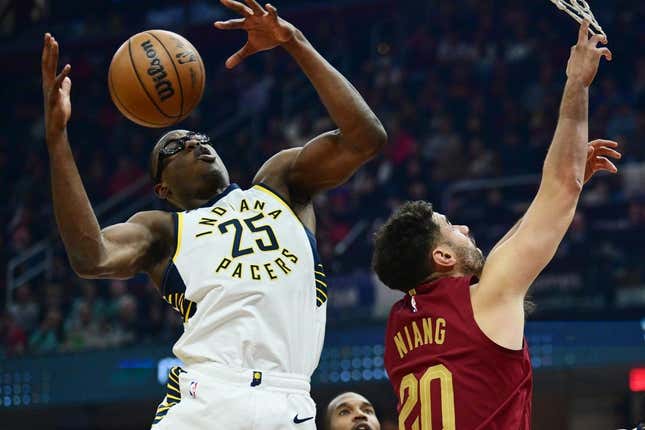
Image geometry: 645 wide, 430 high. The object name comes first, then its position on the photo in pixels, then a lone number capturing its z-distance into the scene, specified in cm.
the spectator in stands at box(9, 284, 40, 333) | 1274
